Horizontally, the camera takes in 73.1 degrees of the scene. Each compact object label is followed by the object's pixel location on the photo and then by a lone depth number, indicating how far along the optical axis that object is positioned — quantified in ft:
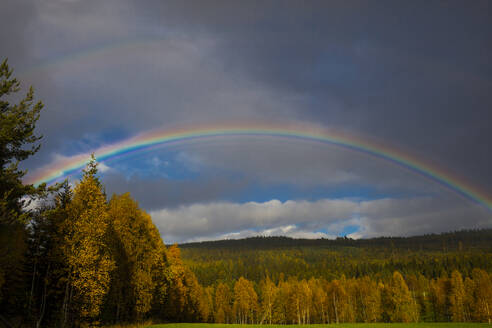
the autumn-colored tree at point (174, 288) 153.20
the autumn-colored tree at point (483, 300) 307.99
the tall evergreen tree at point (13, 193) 75.36
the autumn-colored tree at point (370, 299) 370.94
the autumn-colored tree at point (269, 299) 370.32
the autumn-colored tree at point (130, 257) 105.40
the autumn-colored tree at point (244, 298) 383.45
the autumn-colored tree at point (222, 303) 401.98
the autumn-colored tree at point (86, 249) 73.46
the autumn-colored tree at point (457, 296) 343.46
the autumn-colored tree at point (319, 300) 386.69
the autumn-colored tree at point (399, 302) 344.90
